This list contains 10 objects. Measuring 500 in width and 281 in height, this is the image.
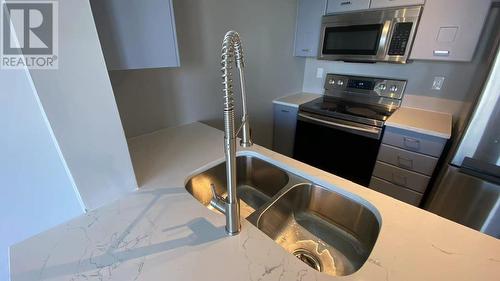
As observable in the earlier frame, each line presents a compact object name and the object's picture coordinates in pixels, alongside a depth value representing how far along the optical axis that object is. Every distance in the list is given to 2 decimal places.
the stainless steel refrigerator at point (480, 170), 1.21
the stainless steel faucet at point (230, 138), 0.51
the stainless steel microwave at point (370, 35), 1.69
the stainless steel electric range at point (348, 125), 1.85
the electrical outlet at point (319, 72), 2.53
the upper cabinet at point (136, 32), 0.82
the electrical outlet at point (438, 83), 1.86
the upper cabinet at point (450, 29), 1.46
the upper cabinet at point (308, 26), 2.11
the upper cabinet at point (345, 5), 1.84
